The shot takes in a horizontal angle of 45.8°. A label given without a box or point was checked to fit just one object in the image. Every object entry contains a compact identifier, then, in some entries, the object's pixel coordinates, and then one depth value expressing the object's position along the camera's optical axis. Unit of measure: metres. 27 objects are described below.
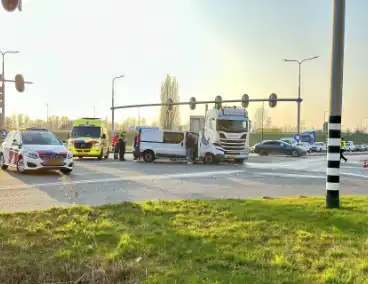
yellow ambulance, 26.45
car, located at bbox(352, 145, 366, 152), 73.28
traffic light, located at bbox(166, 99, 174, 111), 37.59
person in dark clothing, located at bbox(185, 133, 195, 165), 24.38
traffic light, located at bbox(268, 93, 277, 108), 35.00
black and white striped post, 7.78
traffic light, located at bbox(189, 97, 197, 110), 37.47
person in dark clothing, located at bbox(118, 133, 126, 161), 26.76
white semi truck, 24.95
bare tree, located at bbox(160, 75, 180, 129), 79.62
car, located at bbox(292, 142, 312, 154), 52.01
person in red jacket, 28.27
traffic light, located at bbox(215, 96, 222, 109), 35.61
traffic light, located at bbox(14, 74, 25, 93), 26.30
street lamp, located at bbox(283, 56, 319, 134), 47.04
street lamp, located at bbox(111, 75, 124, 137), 48.87
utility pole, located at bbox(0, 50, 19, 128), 29.89
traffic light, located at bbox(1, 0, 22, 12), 8.00
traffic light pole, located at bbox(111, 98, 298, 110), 35.04
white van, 24.48
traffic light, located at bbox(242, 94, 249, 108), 35.22
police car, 15.20
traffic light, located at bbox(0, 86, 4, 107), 29.74
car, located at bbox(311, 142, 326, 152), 59.34
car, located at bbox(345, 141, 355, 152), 67.86
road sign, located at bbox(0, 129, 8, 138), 37.75
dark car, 39.09
